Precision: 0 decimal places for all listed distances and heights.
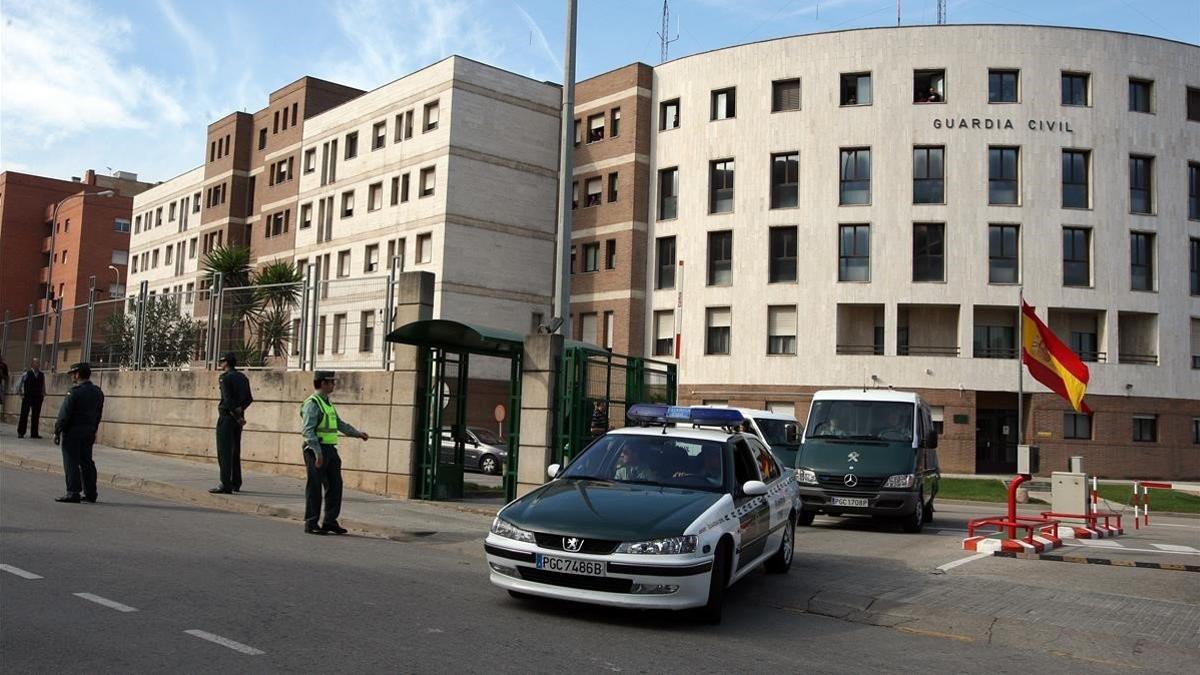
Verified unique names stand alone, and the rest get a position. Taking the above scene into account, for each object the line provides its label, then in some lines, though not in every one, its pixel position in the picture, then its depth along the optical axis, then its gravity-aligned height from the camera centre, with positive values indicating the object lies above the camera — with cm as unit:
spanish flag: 1802 +107
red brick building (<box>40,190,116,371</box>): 7400 +1284
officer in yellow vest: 1094 -60
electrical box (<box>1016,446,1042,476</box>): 1319 -44
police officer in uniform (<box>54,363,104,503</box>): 1266 -53
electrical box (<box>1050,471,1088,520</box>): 1594 -101
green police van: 1479 -56
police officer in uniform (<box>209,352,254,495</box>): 1421 -38
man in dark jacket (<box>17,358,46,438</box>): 2309 -22
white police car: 682 -81
